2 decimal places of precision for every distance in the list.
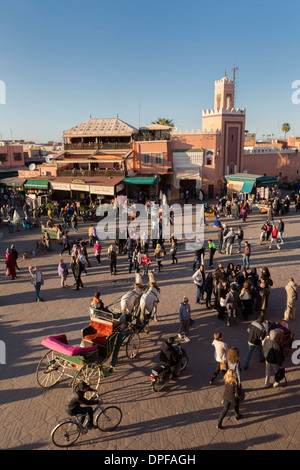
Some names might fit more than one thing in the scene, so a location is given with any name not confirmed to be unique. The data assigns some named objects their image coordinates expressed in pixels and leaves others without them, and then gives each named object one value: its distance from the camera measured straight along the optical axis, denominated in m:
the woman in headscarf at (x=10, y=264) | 13.42
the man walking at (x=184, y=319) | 8.59
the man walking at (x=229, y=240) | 15.95
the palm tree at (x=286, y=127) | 72.50
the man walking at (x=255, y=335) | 7.42
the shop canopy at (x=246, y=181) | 28.08
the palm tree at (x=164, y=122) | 46.66
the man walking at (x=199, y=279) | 10.51
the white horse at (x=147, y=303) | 8.59
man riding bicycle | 5.49
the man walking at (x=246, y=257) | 13.44
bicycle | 5.59
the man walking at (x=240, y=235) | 16.19
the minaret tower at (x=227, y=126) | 31.56
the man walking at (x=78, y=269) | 11.98
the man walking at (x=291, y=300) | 9.29
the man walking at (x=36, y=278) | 11.20
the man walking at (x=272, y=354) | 6.75
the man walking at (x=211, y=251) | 13.78
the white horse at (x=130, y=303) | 8.73
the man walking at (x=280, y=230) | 17.63
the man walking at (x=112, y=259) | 13.48
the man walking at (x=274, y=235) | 16.53
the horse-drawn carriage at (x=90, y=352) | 6.57
